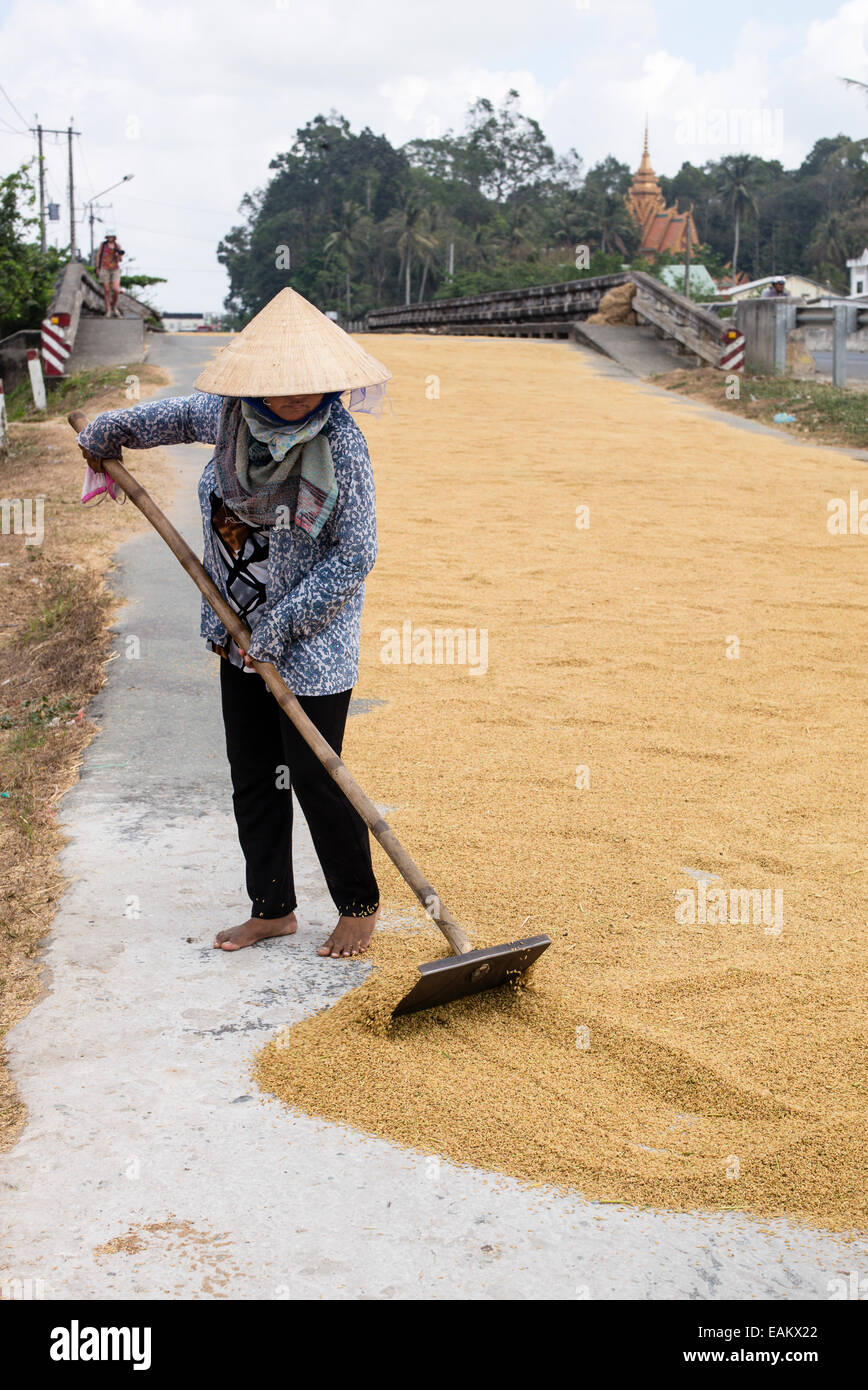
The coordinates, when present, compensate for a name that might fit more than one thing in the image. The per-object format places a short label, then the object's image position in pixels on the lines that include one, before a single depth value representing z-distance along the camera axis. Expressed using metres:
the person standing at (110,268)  21.89
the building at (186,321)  96.75
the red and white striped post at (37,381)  14.72
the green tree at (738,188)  79.56
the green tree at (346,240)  73.38
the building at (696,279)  53.06
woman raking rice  3.13
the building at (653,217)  79.75
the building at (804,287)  67.50
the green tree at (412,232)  70.62
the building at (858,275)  70.81
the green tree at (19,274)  19.02
